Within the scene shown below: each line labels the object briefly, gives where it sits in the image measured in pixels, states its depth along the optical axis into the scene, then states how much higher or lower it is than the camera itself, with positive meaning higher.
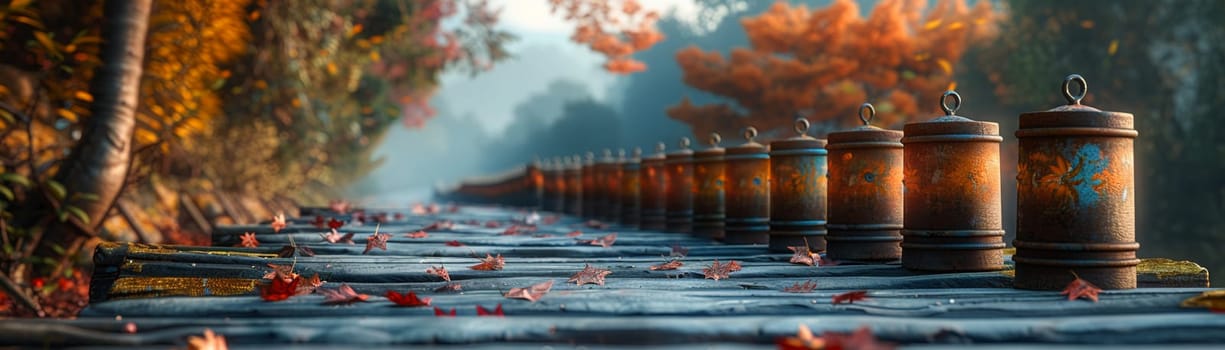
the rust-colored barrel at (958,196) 4.91 +0.14
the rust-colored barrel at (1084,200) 4.21 +0.11
